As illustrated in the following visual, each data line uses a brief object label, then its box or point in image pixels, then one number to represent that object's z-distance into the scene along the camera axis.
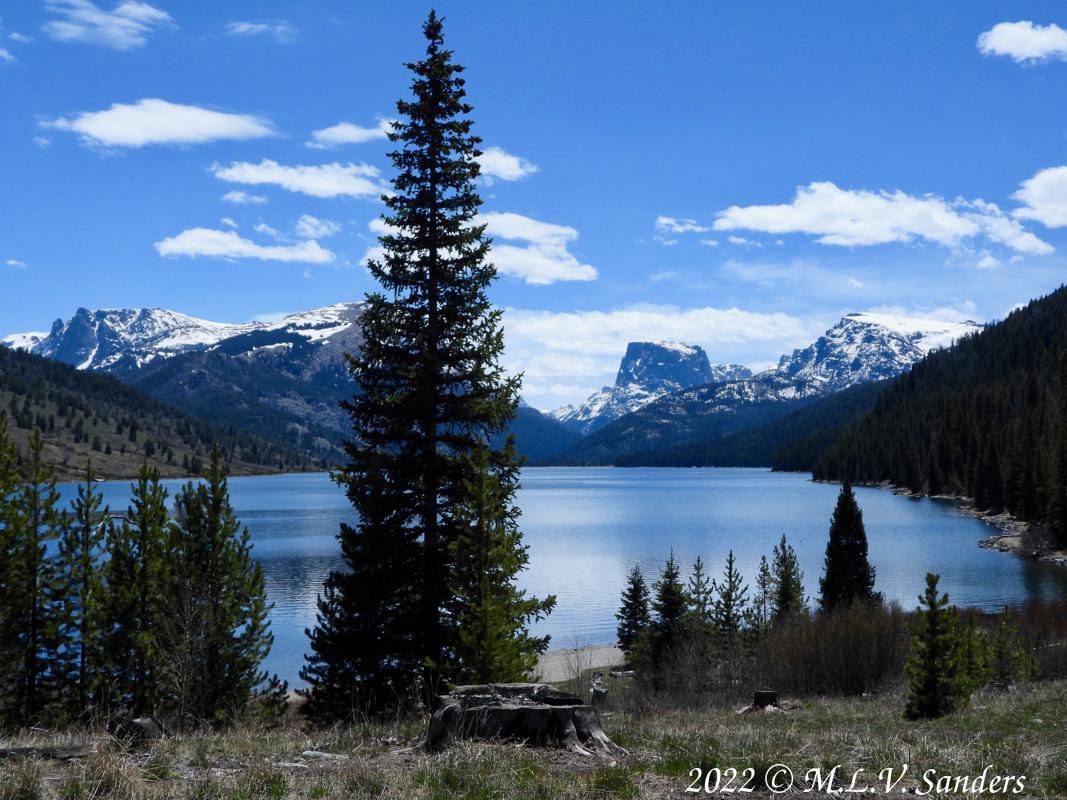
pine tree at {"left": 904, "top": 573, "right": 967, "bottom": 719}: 16.81
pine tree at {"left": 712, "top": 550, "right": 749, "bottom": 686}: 39.94
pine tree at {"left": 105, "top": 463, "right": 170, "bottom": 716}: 28.70
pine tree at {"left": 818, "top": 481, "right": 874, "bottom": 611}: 50.69
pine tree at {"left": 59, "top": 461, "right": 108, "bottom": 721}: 29.39
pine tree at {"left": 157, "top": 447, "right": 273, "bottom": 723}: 23.77
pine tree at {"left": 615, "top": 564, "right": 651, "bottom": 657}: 50.22
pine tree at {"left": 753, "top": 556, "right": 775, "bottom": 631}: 42.93
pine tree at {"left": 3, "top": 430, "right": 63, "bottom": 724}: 29.36
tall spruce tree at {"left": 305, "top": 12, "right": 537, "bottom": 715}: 22.25
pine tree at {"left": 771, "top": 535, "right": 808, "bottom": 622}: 45.66
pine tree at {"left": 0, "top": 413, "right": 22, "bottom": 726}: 28.42
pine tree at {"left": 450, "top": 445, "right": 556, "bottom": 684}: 20.67
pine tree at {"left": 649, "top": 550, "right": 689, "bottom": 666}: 41.81
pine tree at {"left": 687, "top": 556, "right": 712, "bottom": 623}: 41.72
